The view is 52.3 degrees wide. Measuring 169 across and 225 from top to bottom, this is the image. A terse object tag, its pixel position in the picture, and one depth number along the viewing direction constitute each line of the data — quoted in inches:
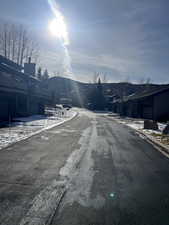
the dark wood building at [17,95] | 733.0
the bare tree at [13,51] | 1489.3
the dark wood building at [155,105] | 1037.2
